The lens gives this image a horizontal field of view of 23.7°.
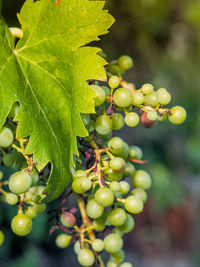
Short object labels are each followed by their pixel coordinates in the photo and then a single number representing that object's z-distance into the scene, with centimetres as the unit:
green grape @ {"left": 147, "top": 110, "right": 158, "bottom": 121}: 28
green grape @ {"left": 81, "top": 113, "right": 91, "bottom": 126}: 29
